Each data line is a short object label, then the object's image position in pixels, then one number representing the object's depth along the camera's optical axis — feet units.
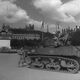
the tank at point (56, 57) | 31.99
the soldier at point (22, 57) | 38.03
